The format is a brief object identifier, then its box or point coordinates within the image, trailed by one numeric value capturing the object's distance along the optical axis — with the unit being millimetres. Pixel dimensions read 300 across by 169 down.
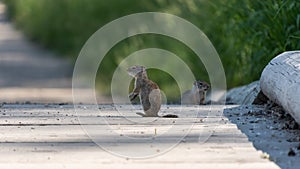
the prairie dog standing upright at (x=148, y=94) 12523
